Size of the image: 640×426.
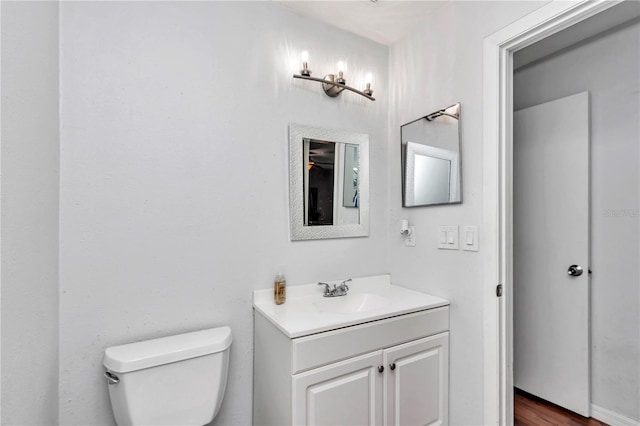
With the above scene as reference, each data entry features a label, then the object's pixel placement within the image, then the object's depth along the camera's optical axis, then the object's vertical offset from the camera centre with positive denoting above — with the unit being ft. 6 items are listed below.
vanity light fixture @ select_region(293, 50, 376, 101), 5.42 +2.44
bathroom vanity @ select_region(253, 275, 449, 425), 4.03 -2.14
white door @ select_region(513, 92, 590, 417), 6.24 -0.81
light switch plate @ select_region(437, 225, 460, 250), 5.25 -0.42
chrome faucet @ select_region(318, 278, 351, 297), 5.69 -1.44
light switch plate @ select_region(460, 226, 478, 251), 4.94 -0.41
